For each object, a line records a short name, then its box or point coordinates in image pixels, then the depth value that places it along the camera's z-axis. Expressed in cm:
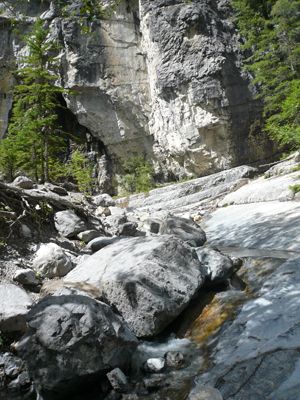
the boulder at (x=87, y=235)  645
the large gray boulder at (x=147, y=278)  338
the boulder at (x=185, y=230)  686
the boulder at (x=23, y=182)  674
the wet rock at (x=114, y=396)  251
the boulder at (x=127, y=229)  765
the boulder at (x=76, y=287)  346
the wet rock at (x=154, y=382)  260
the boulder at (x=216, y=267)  441
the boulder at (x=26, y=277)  406
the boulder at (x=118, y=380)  257
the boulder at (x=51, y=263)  458
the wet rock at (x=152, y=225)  873
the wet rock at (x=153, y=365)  281
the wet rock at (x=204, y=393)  215
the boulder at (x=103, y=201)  1095
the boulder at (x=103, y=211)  926
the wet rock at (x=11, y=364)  285
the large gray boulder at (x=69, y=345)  249
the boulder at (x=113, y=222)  775
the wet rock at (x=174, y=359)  288
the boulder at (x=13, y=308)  313
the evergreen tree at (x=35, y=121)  1042
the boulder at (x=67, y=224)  629
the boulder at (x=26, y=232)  529
